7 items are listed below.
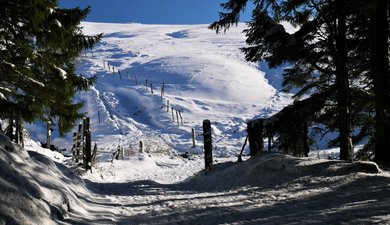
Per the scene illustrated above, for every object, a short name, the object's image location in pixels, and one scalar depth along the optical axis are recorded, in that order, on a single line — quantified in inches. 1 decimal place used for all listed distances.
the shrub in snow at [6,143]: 275.7
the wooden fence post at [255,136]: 542.4
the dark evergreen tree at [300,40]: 402.6
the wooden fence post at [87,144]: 649.0
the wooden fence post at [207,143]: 613.3
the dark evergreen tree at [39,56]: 373.1
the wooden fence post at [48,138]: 1206.7
